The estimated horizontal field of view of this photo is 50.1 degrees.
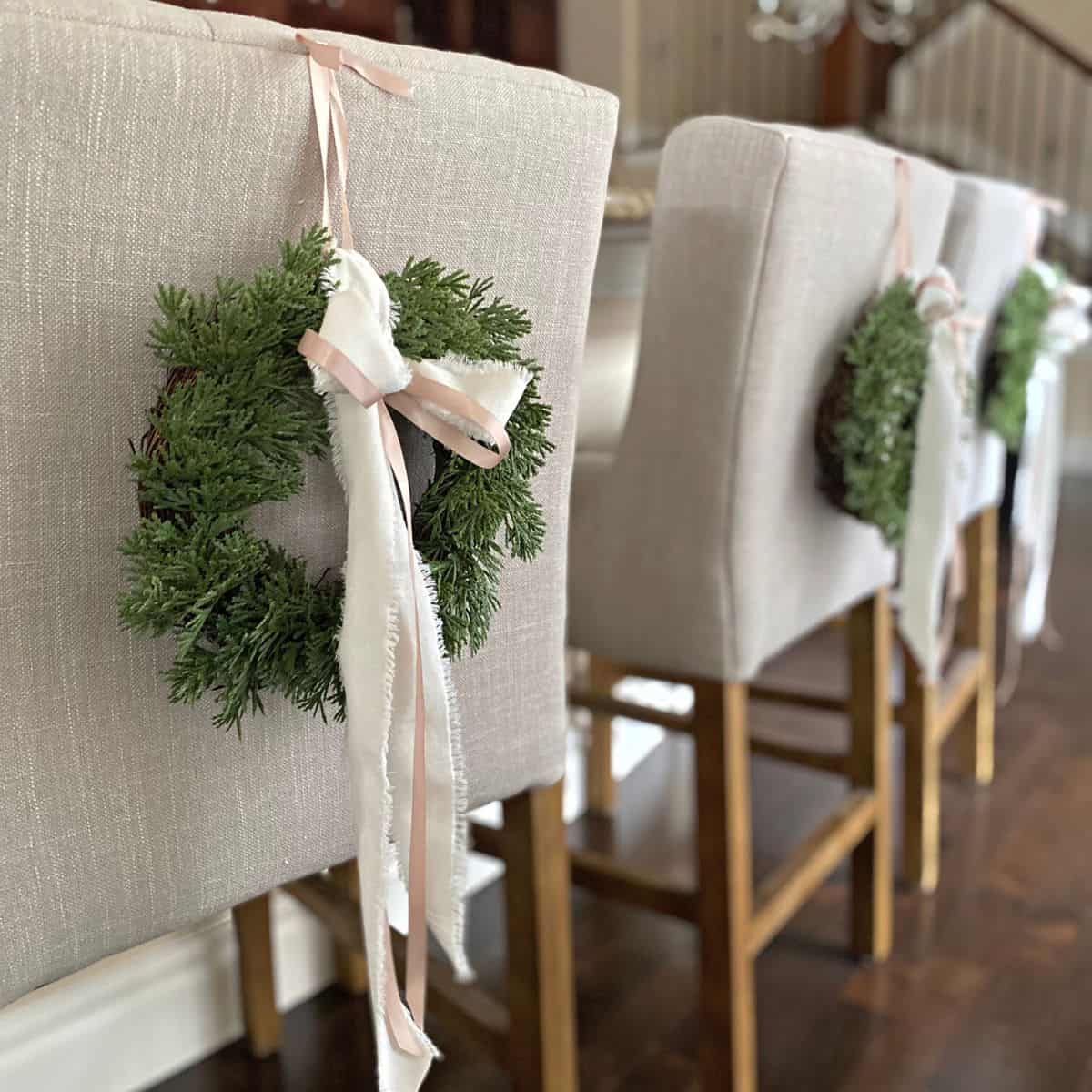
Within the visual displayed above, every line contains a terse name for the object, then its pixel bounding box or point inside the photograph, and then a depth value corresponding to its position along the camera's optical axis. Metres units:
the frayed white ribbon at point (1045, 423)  1.63
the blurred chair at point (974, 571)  1.41
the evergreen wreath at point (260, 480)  0.52
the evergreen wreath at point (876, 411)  1.02
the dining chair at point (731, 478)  0.92
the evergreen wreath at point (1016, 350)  1.52
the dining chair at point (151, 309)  0.50
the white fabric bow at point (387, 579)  0.52
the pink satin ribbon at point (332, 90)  0.55
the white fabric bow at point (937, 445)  1.09
